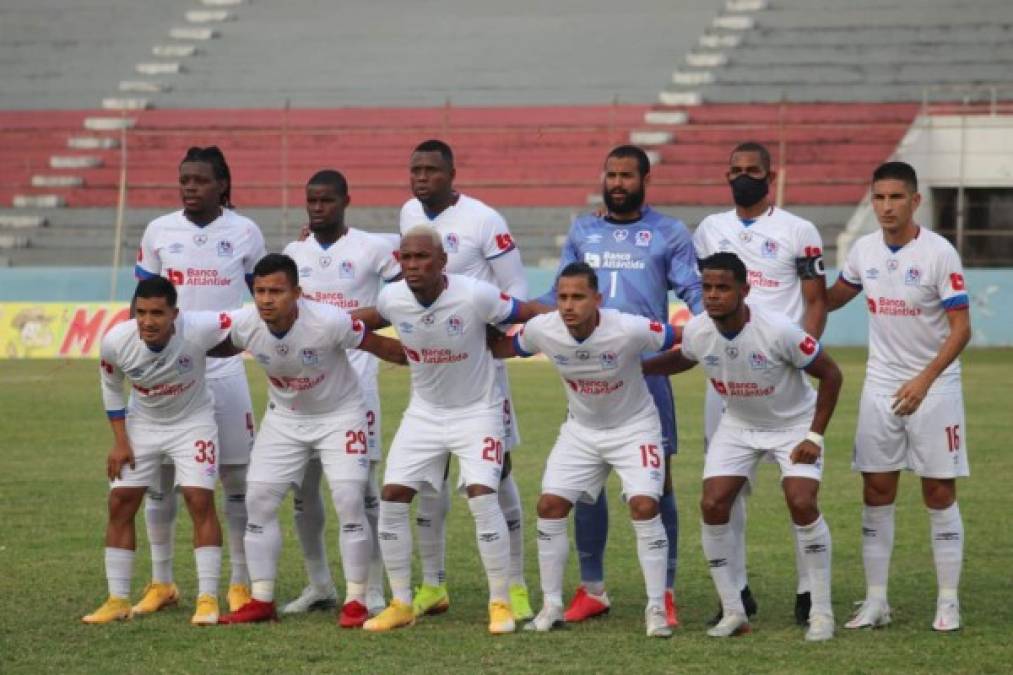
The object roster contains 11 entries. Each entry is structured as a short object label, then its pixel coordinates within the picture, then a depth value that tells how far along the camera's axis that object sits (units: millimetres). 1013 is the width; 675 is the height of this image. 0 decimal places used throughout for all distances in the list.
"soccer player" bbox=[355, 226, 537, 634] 18078
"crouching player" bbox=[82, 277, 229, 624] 18453
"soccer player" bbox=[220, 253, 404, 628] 18281
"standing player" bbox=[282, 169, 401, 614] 19359
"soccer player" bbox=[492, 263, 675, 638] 17734
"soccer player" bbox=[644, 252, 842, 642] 17328
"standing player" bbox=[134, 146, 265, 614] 19484
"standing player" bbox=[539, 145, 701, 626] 18734
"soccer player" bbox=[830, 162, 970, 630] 17922
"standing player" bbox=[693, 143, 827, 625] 18786
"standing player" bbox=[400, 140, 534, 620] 19094
